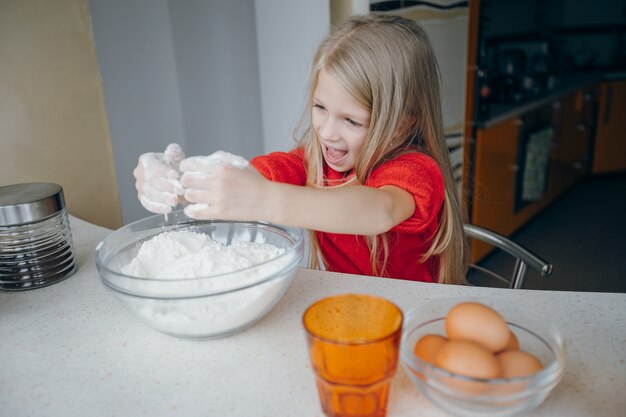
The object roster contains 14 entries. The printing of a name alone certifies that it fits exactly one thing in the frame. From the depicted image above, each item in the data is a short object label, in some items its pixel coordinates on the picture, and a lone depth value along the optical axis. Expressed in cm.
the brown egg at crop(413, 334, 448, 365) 63
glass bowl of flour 75
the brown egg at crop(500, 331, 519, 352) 63
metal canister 100
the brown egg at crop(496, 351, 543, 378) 59
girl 80
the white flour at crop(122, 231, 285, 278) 83
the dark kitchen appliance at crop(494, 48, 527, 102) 314
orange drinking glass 57
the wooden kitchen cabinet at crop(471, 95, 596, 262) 286
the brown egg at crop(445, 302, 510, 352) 62
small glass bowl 57
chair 121
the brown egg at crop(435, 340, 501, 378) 57
